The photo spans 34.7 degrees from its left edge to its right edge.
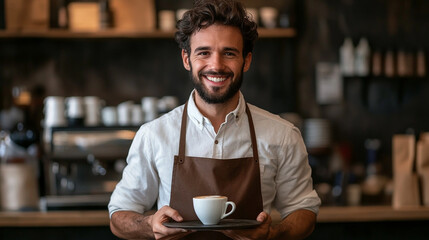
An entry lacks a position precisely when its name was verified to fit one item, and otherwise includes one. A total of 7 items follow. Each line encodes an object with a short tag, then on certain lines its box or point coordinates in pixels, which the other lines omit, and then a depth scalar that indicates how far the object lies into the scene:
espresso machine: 3.94
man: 2.05
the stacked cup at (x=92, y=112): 4.24
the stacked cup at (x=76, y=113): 4.16
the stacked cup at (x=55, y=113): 4.20
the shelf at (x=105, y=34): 4.45
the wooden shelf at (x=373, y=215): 3.72
